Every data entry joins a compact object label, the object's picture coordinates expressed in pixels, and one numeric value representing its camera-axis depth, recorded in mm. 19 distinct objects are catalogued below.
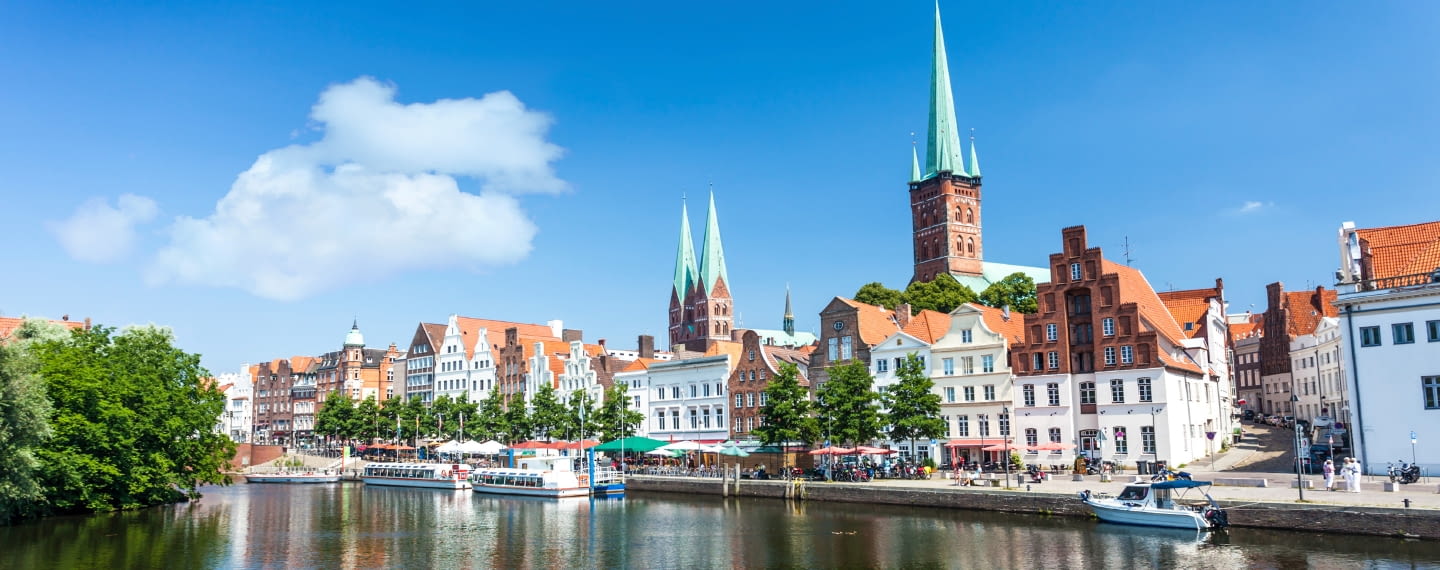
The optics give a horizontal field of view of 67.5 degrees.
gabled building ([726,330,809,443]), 86938
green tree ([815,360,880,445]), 69375
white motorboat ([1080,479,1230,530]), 45438
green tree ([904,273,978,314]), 106062
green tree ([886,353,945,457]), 68188
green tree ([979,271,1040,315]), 102062
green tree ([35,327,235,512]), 56594
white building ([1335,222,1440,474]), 51750
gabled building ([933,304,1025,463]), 72625
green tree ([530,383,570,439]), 96812
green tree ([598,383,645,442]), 92188
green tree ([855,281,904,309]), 107875
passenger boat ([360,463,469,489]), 88125
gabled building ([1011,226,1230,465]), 66000
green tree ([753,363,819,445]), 71062
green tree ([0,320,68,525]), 47781
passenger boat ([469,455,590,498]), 74500
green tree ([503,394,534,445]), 102312
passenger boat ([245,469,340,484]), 104250
